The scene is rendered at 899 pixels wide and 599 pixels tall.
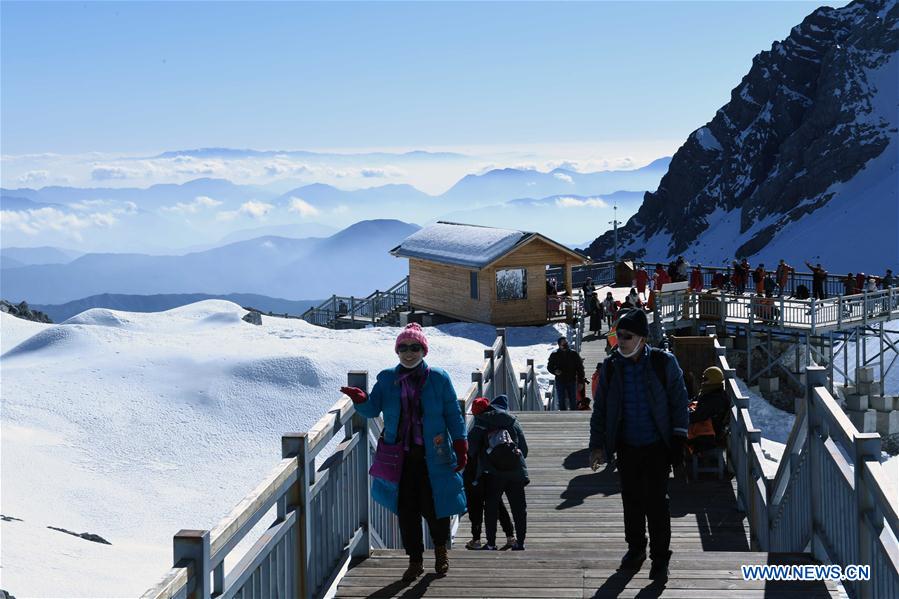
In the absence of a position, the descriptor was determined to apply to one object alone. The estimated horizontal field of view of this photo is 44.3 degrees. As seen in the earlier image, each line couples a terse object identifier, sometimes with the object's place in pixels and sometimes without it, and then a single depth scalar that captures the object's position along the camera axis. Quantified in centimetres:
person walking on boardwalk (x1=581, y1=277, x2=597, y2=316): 3453
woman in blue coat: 690
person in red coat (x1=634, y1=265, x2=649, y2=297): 3719
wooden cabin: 3684
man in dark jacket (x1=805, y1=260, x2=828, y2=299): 3438
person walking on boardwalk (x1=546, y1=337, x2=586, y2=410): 1747
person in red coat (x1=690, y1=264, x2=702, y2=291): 3534
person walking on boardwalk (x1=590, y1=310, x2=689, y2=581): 679
